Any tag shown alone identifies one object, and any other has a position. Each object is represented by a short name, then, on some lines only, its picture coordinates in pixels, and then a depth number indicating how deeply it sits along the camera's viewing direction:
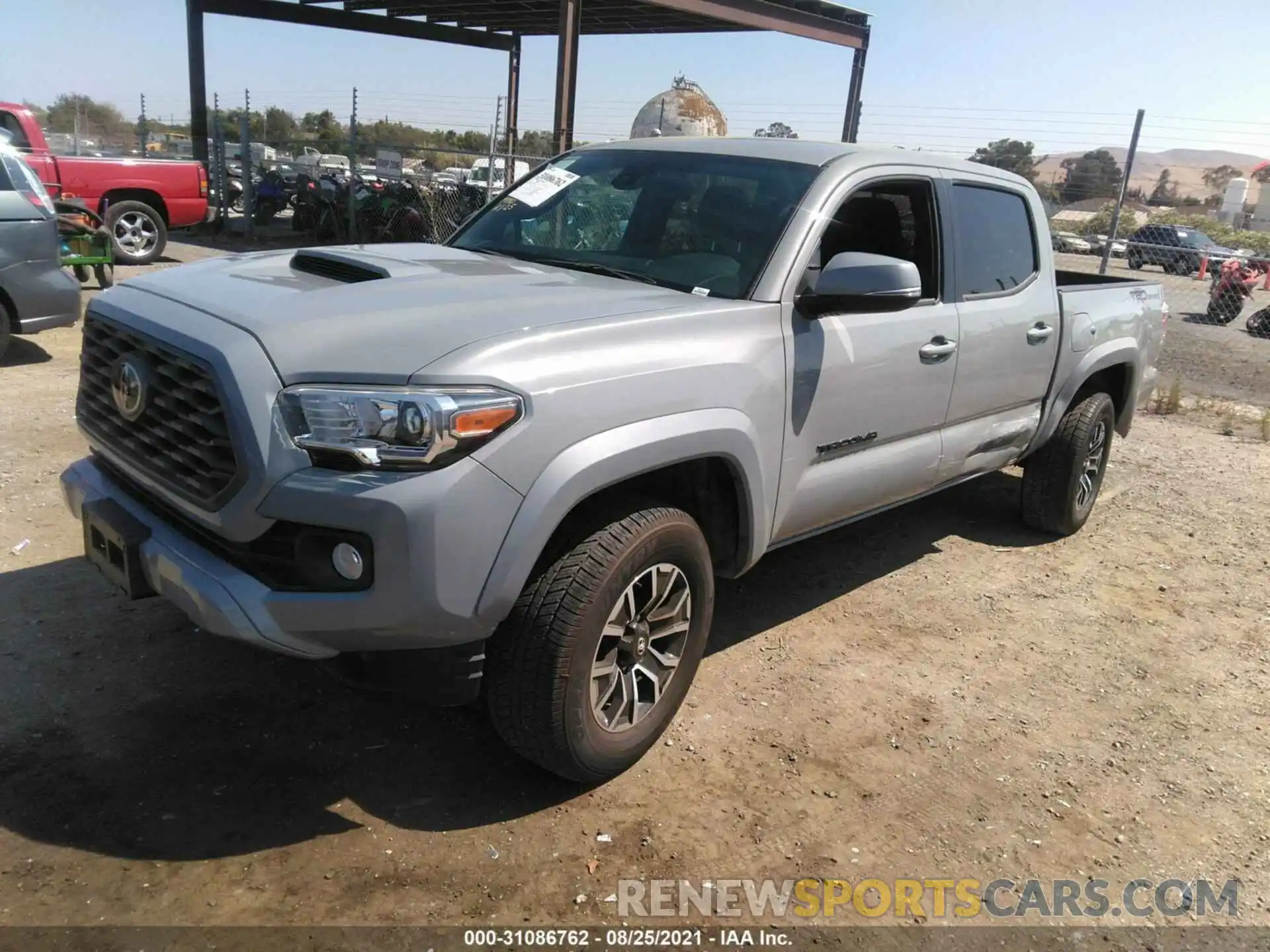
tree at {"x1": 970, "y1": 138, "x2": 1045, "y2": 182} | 18.34
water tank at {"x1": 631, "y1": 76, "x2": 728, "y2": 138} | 21.27
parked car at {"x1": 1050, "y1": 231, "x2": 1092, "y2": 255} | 15.05
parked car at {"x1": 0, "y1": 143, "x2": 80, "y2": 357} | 7.02
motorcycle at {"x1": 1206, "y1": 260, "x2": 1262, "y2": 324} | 16.23
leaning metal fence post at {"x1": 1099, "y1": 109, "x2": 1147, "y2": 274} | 11.68
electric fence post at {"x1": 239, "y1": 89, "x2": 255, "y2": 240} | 17.02
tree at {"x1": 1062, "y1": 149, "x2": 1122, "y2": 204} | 21.22
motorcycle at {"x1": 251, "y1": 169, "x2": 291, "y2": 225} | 19.70
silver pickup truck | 2.41
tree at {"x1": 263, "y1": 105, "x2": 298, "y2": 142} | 54.15
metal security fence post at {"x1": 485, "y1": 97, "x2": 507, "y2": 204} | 14.34
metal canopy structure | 14.64
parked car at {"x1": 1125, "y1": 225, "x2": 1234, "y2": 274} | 25.23
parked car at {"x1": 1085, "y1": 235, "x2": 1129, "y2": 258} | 11.73
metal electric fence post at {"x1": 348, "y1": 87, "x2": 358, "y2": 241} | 16.34
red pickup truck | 12.42
